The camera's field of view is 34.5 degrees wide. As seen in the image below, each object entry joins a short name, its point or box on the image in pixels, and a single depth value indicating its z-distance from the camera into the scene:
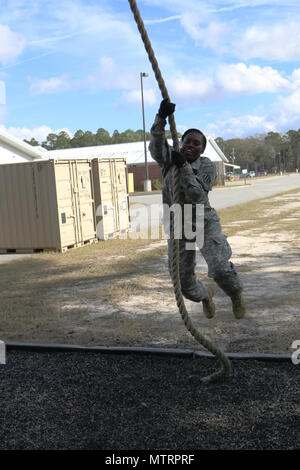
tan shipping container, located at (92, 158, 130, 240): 13.89
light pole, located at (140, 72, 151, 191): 47.59
